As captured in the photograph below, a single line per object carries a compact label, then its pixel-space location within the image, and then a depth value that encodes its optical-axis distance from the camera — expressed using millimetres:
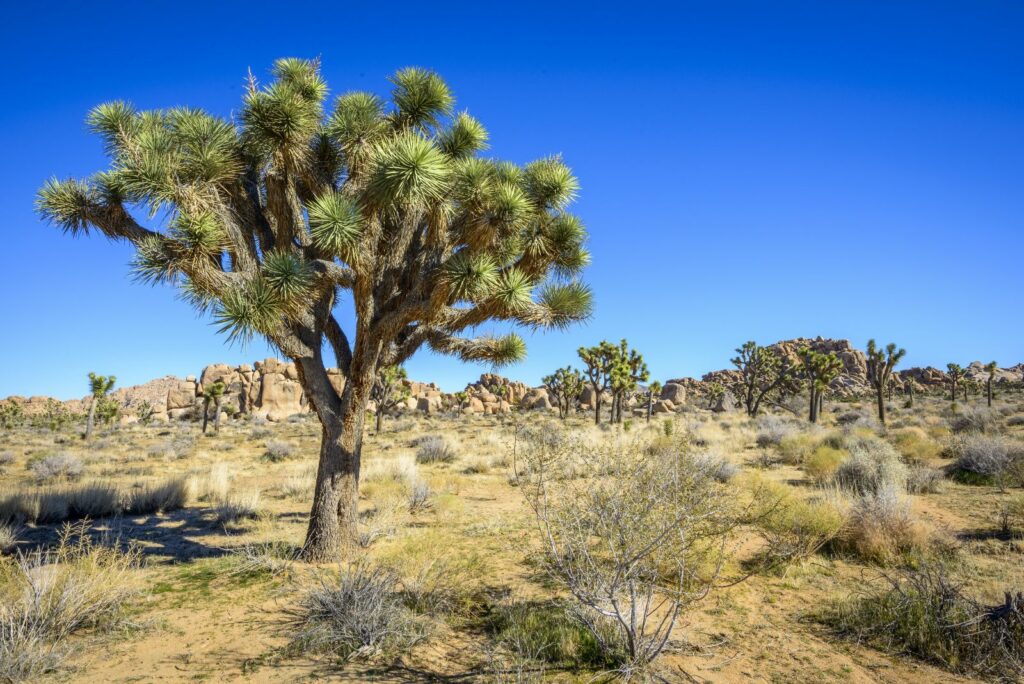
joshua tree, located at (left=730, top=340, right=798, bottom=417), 34688
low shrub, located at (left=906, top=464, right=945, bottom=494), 9781
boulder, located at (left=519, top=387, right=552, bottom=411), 56469
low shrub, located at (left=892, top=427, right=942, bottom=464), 12891
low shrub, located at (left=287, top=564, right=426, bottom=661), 4129
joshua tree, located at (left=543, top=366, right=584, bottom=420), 38625
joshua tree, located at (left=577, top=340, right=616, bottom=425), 32406
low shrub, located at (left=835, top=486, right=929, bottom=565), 6395
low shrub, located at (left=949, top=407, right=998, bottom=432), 16366
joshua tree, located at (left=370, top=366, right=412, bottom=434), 26709
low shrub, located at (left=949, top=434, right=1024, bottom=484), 9906
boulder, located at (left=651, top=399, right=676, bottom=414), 50078
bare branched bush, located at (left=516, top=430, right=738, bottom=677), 3695
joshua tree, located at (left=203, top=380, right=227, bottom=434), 29323
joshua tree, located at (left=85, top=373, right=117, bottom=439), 29438
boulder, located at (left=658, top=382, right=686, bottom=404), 59781
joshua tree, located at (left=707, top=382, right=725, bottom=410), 51231
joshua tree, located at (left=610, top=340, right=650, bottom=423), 30719
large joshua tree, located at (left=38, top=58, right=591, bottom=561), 5891
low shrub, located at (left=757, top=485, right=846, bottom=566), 6512
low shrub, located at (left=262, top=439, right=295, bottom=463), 17984
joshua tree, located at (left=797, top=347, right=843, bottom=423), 28156
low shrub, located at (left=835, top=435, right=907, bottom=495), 9242
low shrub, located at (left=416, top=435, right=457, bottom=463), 16297
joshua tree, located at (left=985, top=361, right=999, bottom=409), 37503
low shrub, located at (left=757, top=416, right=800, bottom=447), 17438
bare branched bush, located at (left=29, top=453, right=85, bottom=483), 13506
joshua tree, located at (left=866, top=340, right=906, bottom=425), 27594
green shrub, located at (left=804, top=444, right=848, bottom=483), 10906
